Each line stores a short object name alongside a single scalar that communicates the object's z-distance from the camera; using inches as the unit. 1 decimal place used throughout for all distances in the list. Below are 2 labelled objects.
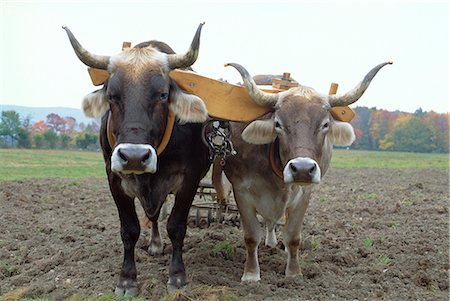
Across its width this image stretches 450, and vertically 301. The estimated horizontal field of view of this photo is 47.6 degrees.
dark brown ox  159.3
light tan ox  174.6
